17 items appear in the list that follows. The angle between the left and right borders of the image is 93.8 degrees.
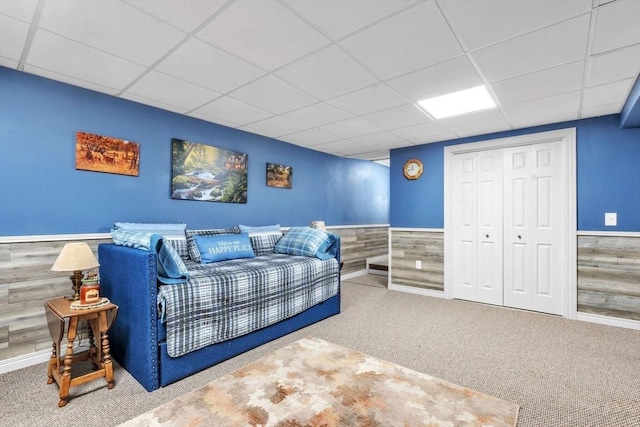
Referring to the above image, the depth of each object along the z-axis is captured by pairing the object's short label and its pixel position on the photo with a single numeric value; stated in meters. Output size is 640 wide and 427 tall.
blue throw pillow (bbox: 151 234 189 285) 2.11
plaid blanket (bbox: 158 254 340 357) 2.10
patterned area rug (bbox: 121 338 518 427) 1.66
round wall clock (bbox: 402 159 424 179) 4.77
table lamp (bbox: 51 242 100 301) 2.08
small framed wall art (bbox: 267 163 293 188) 4.40
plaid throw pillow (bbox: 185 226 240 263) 3.11
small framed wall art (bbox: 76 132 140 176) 2.69
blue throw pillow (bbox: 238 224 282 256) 3.77
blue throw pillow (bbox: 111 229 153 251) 2.12
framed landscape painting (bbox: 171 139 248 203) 3.36
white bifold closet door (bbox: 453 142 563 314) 3.72
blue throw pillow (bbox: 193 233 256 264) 3.07
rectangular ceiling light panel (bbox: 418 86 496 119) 2.80
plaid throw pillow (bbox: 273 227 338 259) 3.55
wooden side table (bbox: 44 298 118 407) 1.88
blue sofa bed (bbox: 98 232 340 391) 2.00
